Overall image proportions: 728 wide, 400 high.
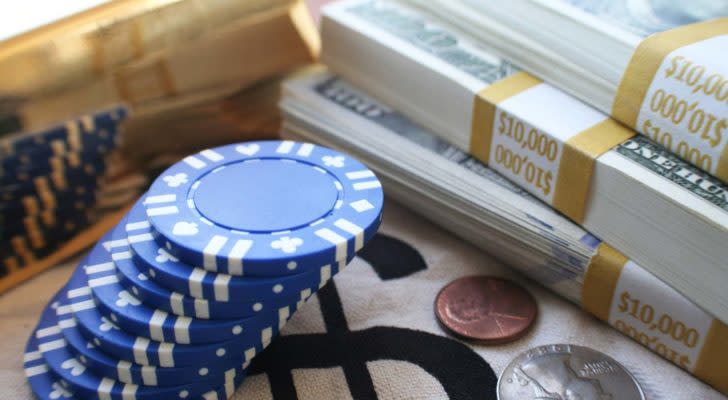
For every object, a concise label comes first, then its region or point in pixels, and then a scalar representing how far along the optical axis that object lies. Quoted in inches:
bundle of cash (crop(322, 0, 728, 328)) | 8.8
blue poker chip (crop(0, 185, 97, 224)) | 10.0
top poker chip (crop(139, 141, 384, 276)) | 8.4
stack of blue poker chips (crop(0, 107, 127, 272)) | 10.0
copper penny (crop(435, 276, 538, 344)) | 9.4
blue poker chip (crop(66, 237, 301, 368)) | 8.6
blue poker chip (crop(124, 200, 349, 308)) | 8.4
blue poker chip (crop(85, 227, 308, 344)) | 8.5
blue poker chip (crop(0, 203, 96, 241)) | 10.1
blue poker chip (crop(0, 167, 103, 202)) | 10.0
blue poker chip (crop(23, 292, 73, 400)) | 8.9
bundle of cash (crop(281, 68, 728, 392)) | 9.0
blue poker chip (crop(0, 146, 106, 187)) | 9.9
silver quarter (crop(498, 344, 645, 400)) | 8.8
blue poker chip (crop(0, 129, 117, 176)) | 9.9
